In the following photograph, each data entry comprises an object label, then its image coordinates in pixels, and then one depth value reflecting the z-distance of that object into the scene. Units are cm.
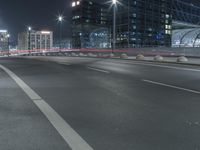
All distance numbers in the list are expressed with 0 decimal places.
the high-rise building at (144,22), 8265
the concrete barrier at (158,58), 2014
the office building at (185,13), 8396
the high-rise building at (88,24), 8149
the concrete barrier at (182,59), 1824
